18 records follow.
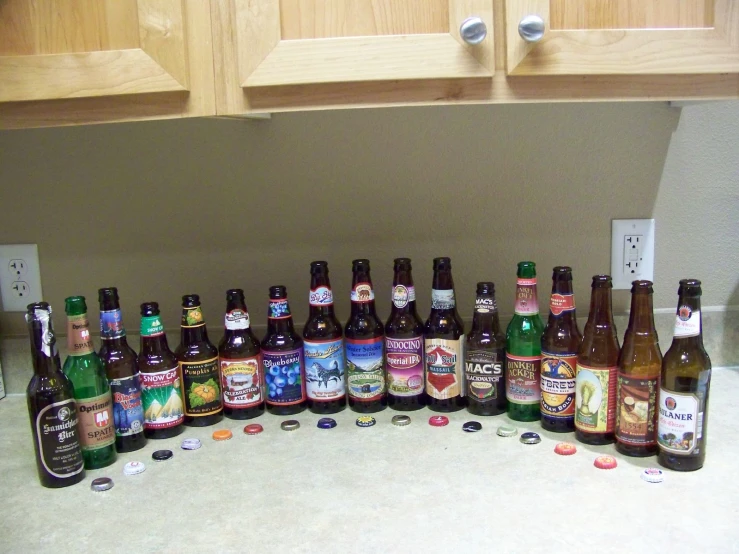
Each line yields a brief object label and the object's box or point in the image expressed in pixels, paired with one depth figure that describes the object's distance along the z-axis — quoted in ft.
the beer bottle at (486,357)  3.77
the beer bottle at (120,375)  3.57
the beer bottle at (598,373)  3.34
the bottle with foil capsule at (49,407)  3.14
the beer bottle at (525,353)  3.69
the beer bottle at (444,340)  3.81
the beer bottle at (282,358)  3.89
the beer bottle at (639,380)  3.20
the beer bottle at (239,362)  3.87
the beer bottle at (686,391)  3.05
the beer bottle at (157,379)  3.70
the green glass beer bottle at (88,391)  3.37
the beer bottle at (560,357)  3.51
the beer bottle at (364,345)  3.87
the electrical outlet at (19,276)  4.51
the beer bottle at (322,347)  3.87
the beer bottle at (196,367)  3.82
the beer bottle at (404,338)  3.86
